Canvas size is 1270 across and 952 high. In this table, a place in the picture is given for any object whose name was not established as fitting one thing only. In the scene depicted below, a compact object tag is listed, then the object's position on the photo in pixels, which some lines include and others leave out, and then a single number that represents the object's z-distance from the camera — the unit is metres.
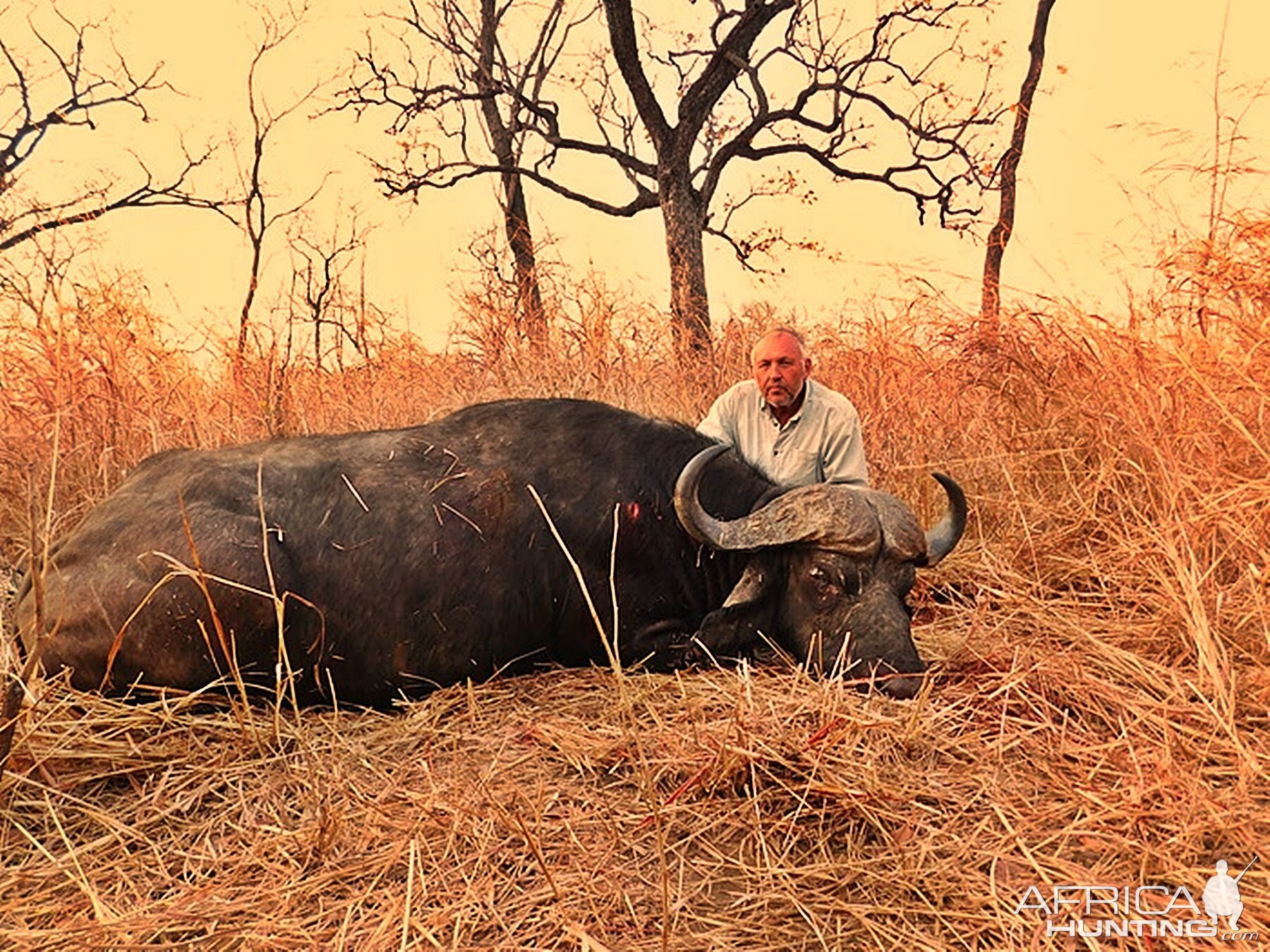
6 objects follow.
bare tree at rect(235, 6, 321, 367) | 8.30
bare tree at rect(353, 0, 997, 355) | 12.16
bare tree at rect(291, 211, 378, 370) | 8.12
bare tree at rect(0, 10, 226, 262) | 7.87
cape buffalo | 3.16
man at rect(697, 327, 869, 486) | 4.34
